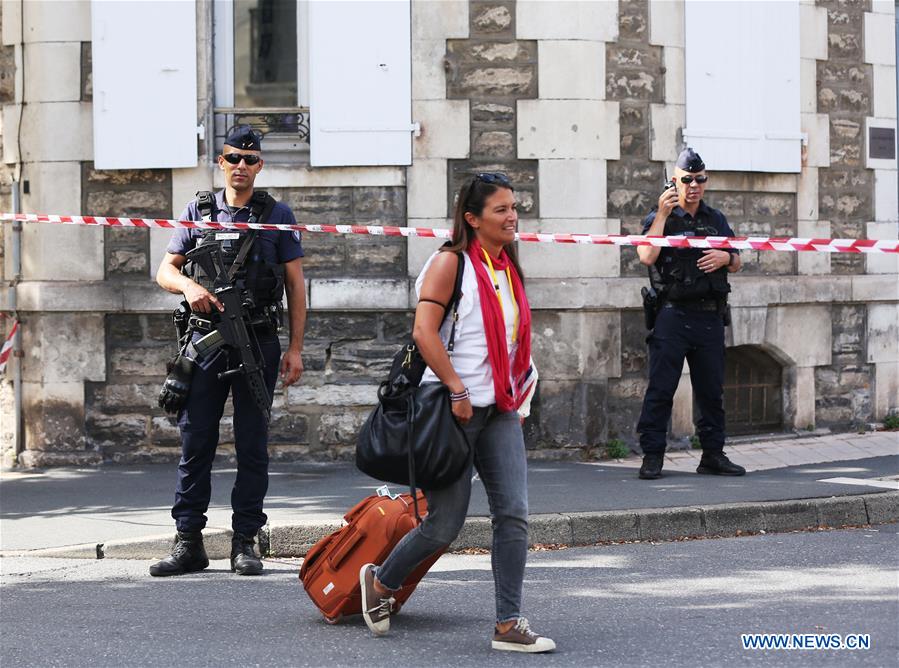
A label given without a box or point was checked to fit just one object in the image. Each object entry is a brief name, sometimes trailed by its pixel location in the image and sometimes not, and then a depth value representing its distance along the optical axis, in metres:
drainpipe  20.02
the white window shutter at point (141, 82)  19.59
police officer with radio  17.23
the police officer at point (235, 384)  13.07
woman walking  10.07
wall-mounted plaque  22.48
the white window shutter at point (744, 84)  20.73
